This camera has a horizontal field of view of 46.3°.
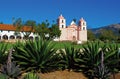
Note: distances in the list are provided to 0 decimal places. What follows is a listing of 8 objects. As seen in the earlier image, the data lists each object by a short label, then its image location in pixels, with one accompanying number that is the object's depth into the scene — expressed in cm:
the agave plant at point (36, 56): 495
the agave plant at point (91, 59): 499
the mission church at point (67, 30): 5086
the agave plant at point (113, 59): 511
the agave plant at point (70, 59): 524
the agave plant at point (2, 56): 516
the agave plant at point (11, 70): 416
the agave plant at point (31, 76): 347
